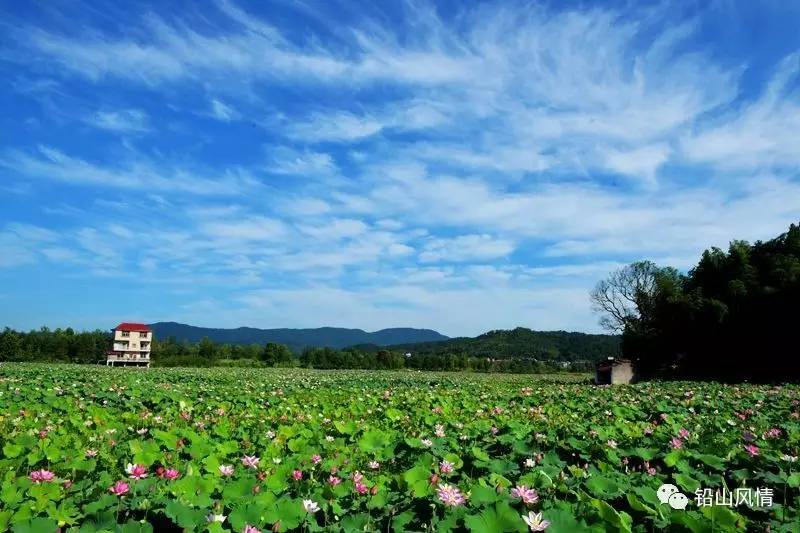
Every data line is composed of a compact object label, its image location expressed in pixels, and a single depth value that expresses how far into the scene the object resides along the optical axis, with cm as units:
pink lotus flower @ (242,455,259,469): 473
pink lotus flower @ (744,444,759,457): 525
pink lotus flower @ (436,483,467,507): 343
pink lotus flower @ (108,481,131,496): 367
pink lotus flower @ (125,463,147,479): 418
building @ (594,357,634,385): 3647
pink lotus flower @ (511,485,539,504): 343
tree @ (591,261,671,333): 5572
